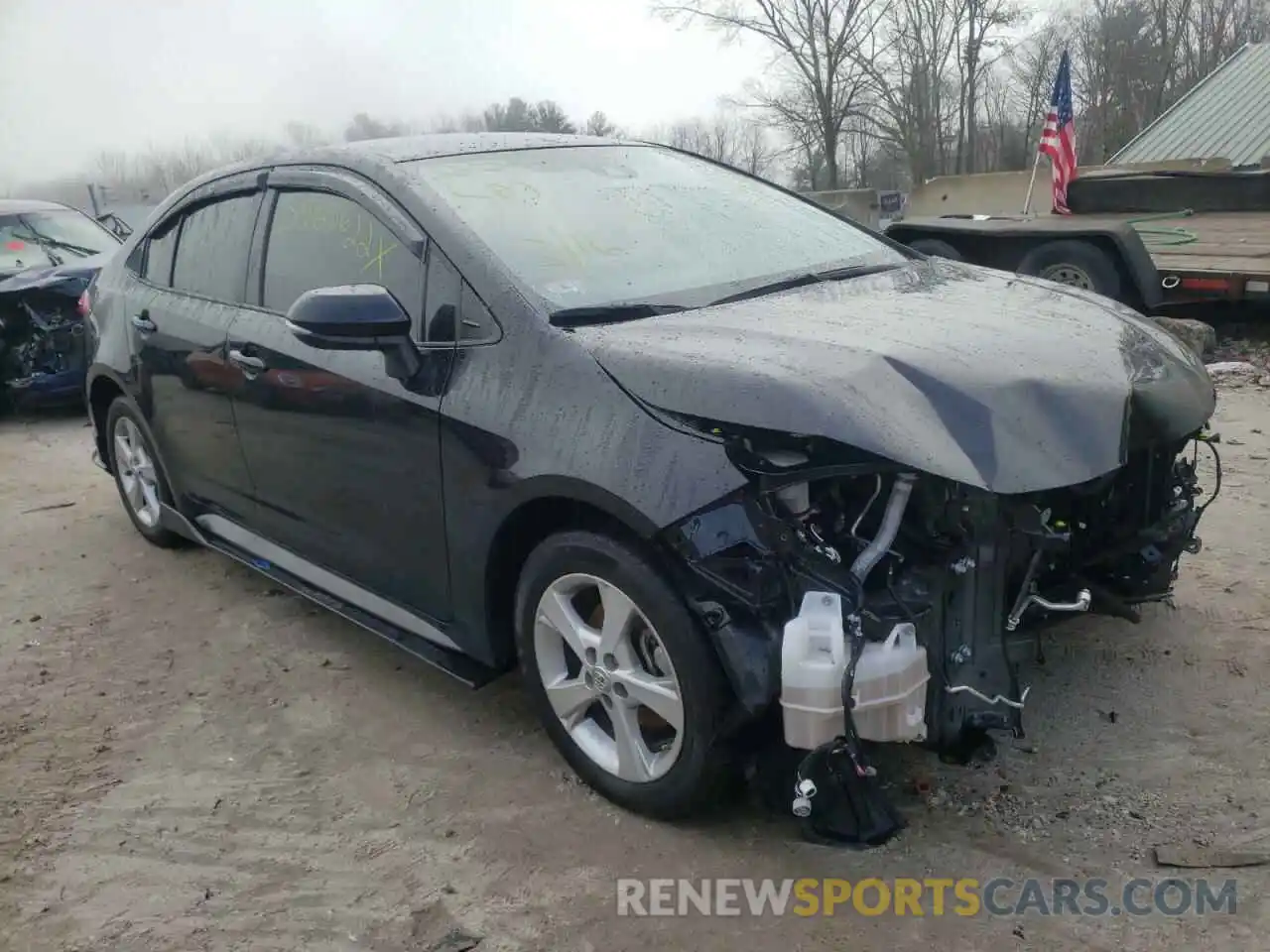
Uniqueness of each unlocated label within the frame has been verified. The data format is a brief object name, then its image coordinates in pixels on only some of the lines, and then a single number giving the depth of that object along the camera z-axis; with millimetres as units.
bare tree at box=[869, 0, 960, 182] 38562
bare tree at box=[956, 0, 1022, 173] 37653
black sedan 2293
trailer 7574
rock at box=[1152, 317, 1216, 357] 7570
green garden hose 8594
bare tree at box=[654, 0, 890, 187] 38125
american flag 10749
